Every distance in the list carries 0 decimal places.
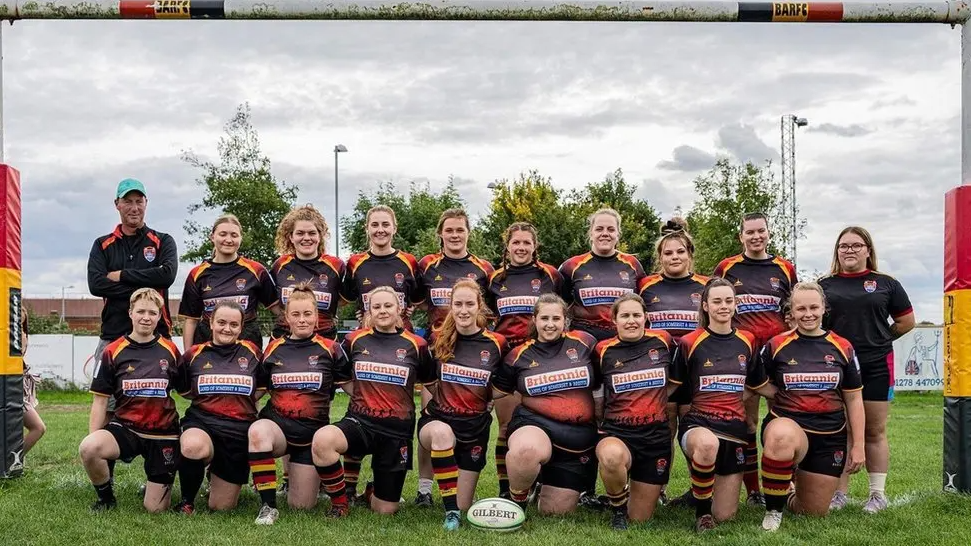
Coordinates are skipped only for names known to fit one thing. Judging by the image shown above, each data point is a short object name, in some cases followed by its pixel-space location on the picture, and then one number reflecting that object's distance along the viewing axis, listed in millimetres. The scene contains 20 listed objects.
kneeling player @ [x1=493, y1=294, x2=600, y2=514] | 5430
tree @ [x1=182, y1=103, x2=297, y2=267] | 21000
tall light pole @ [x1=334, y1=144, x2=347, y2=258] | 26106
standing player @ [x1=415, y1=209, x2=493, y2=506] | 6273
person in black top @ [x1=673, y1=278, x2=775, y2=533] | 5289
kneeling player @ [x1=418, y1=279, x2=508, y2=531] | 5621
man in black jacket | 6336
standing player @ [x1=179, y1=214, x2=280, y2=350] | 6242
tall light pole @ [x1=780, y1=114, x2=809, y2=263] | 24156
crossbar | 6195
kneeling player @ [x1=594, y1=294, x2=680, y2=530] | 5328
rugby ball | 5105
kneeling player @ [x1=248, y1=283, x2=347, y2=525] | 5645
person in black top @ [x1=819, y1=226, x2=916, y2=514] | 5820
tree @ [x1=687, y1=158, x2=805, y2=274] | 23391
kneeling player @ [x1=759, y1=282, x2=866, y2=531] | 5305
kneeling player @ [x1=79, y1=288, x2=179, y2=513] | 5664
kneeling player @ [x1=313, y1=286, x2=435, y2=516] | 5566
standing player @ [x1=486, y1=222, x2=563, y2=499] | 6141
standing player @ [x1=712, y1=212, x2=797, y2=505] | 5957
